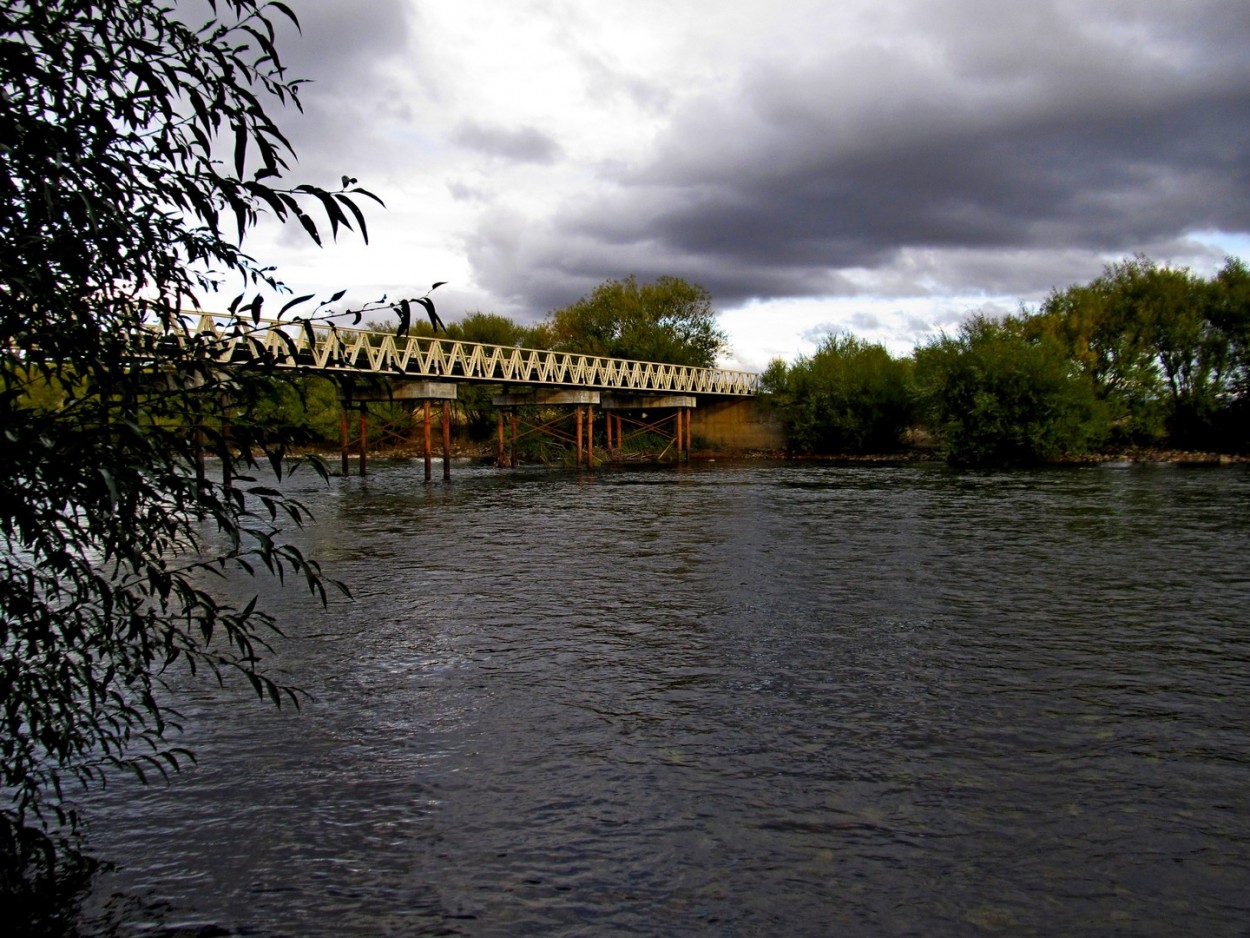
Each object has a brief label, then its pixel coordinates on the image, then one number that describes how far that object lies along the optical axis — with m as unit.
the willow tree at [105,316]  3.64
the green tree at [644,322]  78.75
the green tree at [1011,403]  49.09
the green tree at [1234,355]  52.94
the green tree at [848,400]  65.25
